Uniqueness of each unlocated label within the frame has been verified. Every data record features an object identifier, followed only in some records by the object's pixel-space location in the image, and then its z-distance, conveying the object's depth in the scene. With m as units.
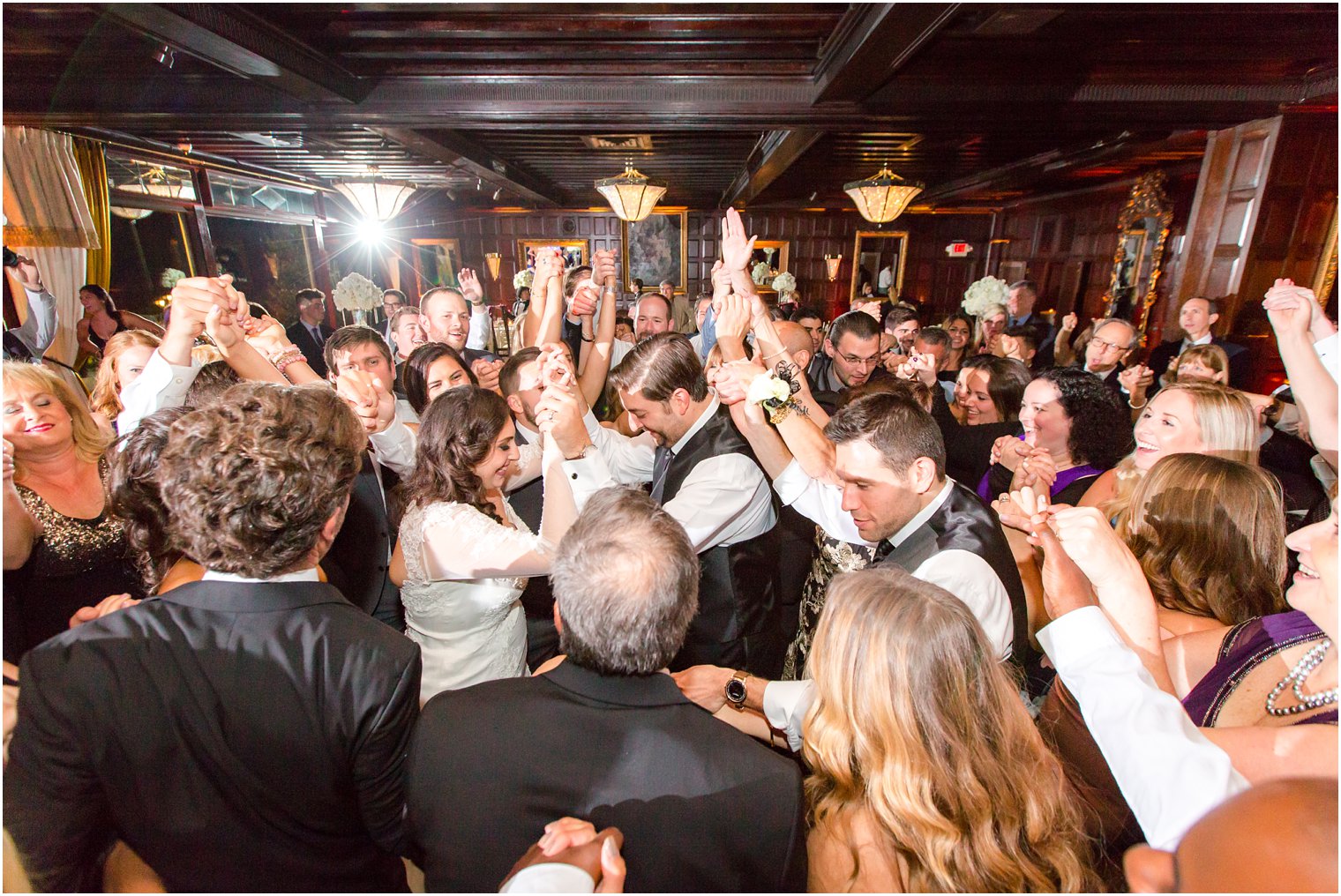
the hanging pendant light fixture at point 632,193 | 5.48
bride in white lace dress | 1.63
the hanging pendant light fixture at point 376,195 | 5.98
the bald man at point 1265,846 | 0.60
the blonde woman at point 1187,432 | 2.10
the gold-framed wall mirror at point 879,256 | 12.97
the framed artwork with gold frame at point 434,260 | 13.22
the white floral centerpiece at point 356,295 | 7.14
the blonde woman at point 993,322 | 6.14
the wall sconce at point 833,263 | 12.80
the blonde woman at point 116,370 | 2.24
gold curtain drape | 6.10
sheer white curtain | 5.36
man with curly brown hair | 0.94
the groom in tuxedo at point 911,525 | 1.49
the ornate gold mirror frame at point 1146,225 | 7.13
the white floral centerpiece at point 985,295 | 6.85
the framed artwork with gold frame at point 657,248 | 12.87
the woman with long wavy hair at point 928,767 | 0.96
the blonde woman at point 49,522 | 1.61
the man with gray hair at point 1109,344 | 3.97
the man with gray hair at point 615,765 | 0.94
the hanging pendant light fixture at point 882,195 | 5.36
